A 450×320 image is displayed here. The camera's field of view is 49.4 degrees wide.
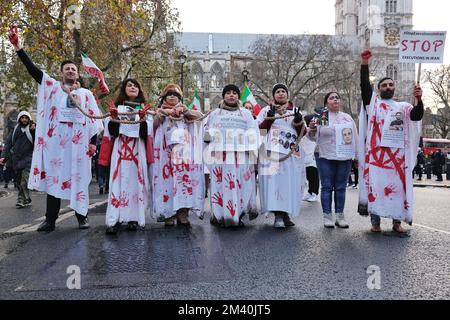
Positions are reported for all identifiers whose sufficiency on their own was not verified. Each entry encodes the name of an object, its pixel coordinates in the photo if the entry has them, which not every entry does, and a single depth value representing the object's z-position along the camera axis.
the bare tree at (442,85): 60.72
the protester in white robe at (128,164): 6.42
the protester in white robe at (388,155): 6.24
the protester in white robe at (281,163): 6.81
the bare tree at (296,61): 54.09
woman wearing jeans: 6.78
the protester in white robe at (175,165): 6.93
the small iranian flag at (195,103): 12.33
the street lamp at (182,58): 27.28
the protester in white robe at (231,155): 6.85
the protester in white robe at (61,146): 6.63
